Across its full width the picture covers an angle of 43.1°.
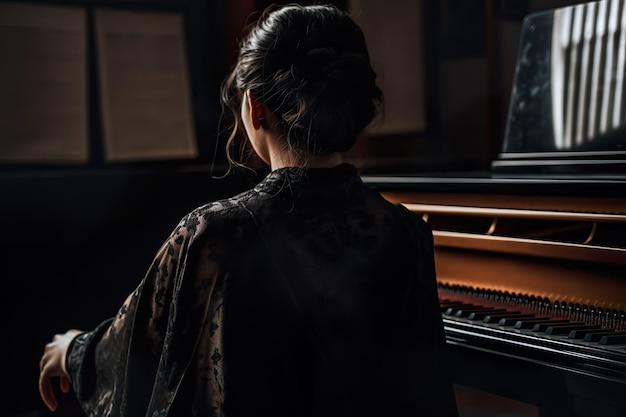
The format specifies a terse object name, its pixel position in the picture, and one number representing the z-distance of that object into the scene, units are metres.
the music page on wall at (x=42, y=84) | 2.56
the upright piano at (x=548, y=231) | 1.51
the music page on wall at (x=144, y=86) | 2.75
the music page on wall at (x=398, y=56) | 2.88
